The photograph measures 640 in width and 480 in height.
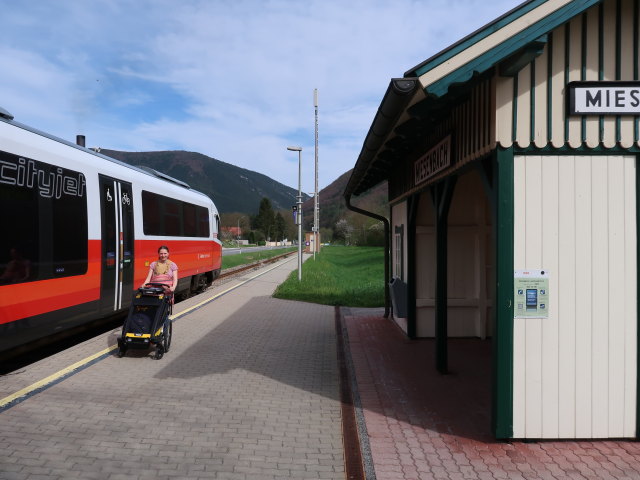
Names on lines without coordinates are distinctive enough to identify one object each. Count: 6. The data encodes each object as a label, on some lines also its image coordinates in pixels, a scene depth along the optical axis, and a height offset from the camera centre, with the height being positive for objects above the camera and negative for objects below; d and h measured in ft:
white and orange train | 20.30 +0.24
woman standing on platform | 25.93 -1.67
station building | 14.83 +0.26
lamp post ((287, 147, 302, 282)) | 68.80 +3.86
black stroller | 24.30 -3.82
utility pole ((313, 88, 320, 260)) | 121.49 +5.69
